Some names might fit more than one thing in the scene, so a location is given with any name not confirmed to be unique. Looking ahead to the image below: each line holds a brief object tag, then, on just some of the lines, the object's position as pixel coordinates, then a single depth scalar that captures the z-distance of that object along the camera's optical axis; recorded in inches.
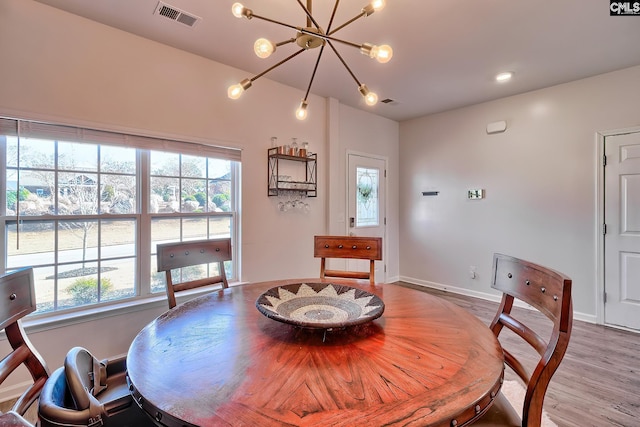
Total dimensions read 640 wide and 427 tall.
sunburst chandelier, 53.5
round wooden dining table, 28.0
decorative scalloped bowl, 44.1
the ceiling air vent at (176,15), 82.9
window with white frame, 80.5
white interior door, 119.1
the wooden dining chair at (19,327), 40.4
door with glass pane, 165.9
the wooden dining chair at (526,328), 36.9
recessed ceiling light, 123.9
